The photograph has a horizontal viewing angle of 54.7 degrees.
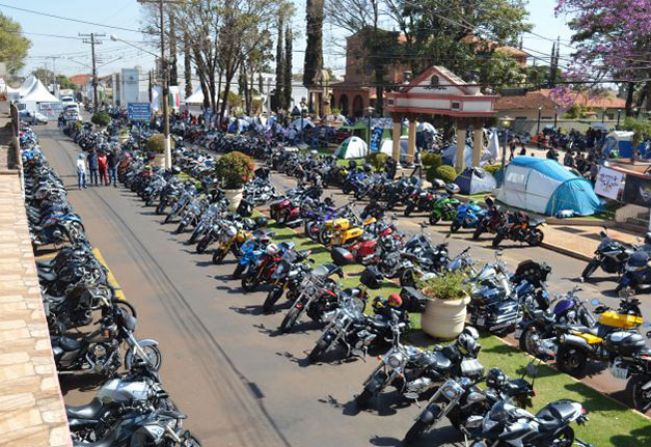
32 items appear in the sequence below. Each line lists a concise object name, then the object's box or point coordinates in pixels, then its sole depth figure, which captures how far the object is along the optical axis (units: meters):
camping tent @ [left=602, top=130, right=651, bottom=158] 34.34
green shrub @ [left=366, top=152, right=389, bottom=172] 28.86
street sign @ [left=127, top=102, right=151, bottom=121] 34.38
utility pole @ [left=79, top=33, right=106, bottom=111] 68.10
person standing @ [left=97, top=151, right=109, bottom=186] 25.20
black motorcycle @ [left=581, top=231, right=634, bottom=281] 14.37
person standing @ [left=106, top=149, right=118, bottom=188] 25.31
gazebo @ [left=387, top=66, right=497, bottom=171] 27.30
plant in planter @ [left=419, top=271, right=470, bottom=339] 10.06
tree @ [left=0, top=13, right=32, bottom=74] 72.56
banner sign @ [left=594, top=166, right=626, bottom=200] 20.24
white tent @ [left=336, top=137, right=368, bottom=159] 33.00
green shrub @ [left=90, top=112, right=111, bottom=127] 45.50
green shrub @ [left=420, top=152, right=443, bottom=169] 27.48
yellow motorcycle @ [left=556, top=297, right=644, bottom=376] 8.92
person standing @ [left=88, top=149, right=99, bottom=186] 25.06
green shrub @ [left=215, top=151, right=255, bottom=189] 19.97
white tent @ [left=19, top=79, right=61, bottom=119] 53.41
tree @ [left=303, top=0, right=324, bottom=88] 48.66
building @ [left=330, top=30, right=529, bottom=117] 39.03
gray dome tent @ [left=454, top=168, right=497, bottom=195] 24.48
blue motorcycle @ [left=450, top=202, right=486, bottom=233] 18.28
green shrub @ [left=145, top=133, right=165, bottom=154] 29.00
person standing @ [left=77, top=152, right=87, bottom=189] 23.91
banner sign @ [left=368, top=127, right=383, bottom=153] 34.34
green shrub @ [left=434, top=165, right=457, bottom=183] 25.50
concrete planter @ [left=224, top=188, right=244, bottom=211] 20.14
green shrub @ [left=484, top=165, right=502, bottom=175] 26.95
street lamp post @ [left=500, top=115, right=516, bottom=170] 25.19
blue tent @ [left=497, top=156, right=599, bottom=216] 20.53
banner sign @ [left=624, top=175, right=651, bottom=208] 19.17
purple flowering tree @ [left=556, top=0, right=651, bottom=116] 29.52
